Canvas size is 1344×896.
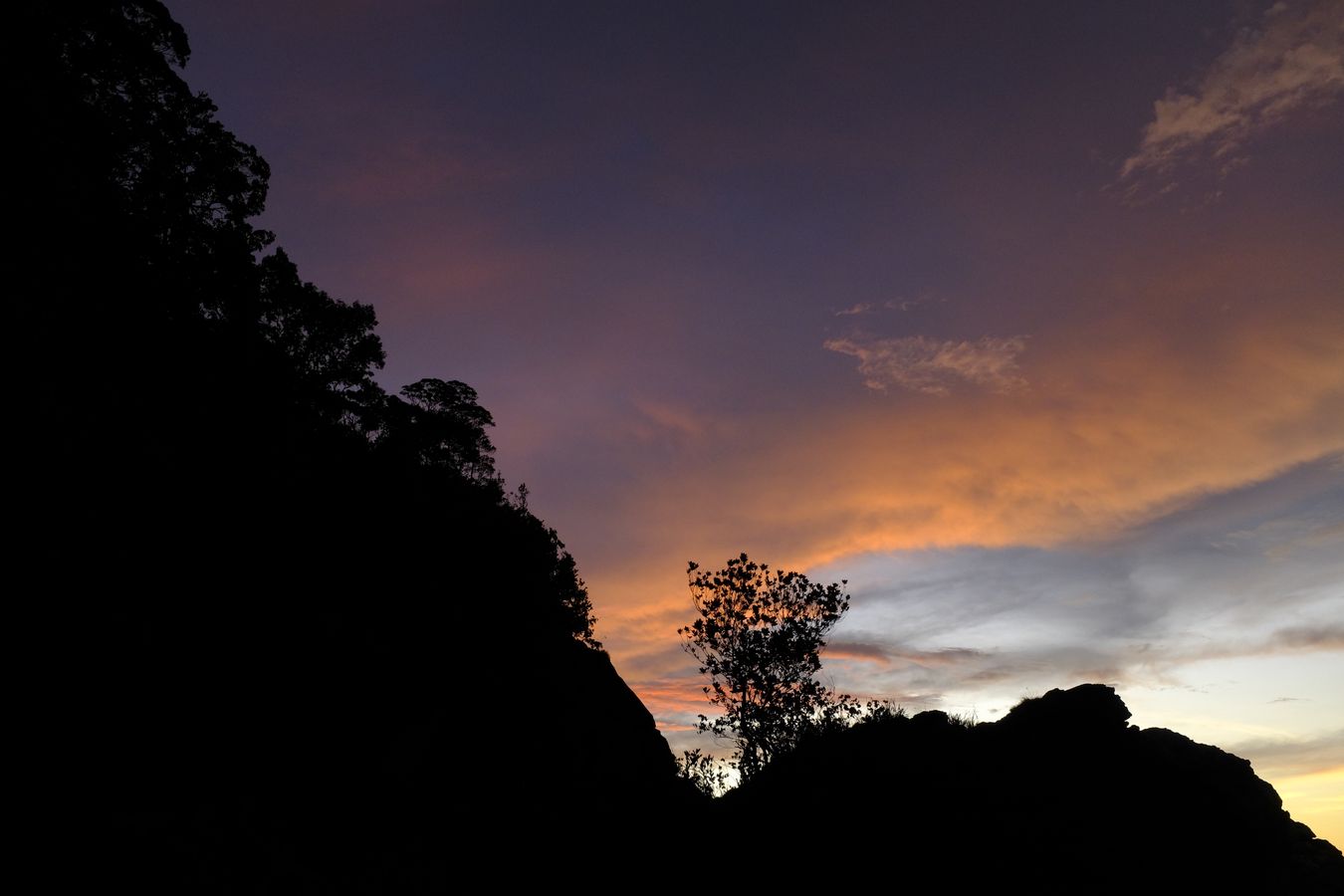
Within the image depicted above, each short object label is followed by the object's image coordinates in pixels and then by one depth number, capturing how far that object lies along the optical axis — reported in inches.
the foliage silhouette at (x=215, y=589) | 447.8
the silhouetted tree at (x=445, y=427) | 1663.4
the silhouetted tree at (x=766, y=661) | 1721.2
